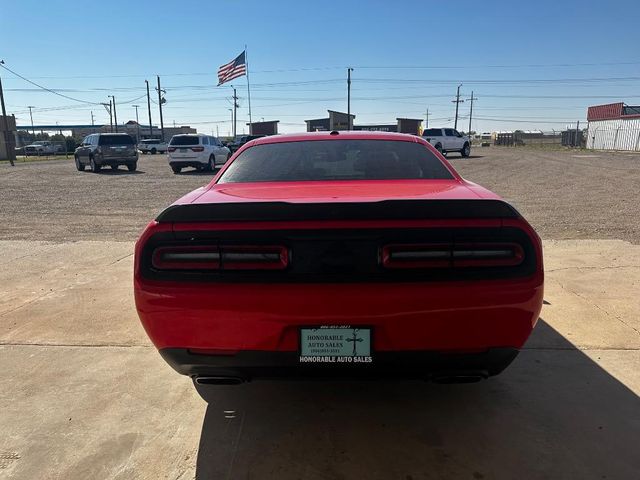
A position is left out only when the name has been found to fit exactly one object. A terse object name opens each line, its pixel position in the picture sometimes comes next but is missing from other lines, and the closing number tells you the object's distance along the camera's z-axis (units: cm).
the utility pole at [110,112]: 8470
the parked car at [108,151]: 2247
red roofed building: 4444
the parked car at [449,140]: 3188
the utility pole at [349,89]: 5944
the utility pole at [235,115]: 7060
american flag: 4119
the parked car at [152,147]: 5203
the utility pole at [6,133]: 3441
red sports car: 206
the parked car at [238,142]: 3534
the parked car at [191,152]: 2138
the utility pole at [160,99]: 6581
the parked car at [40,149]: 5748
